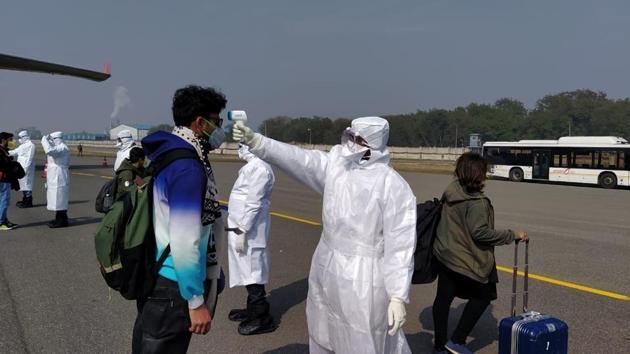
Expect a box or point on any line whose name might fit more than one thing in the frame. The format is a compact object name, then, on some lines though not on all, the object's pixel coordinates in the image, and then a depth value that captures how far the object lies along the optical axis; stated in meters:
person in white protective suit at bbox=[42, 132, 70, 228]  9.79
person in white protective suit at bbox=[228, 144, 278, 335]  4.50
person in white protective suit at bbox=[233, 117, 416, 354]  2.63
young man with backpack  2.22
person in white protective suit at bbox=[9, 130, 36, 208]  12.47
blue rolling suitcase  3.16
